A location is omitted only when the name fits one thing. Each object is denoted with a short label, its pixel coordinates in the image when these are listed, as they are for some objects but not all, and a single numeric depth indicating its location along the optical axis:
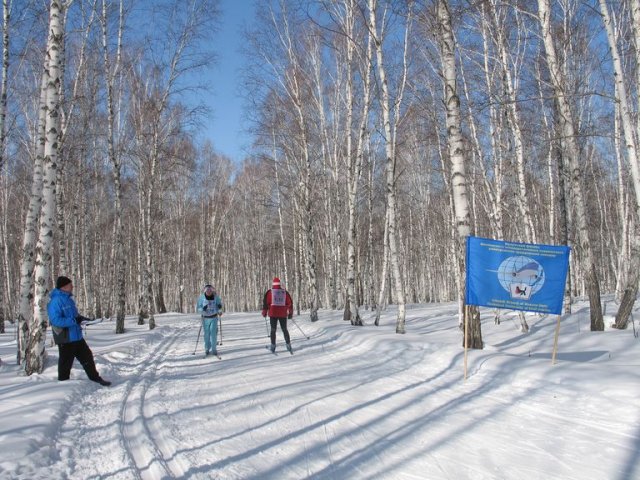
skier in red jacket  10.88
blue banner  7.60
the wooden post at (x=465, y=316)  7.79
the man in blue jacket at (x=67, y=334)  7.23
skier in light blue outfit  10.59
